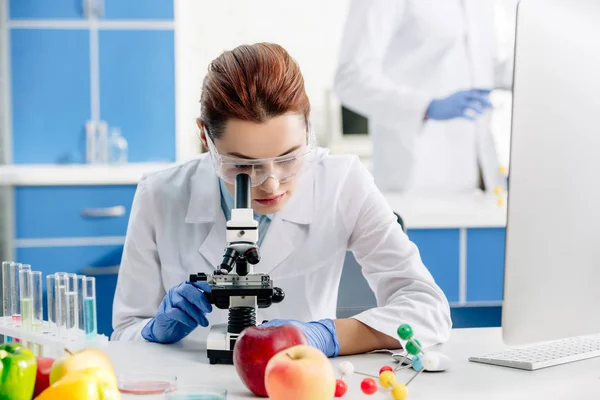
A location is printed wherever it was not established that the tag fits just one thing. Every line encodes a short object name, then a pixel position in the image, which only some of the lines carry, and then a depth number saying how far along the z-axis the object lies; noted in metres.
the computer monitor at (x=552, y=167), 1.17
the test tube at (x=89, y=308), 1.43
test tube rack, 1.42
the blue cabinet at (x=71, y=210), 3.80
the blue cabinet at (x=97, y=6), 4.08
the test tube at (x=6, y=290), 1.52
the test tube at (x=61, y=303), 1.44
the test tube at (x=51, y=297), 1.46
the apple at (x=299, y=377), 1.05
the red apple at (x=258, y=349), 1.16
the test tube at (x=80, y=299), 1.44
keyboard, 1.36
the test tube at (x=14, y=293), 1.50
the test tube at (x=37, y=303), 1.50
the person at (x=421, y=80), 3.62
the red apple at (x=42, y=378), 1.03
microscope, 1.32
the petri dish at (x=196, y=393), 1.08
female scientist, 1.55
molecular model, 1.20
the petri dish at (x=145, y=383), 1.19
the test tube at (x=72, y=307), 1.44
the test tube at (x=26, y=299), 1.50
